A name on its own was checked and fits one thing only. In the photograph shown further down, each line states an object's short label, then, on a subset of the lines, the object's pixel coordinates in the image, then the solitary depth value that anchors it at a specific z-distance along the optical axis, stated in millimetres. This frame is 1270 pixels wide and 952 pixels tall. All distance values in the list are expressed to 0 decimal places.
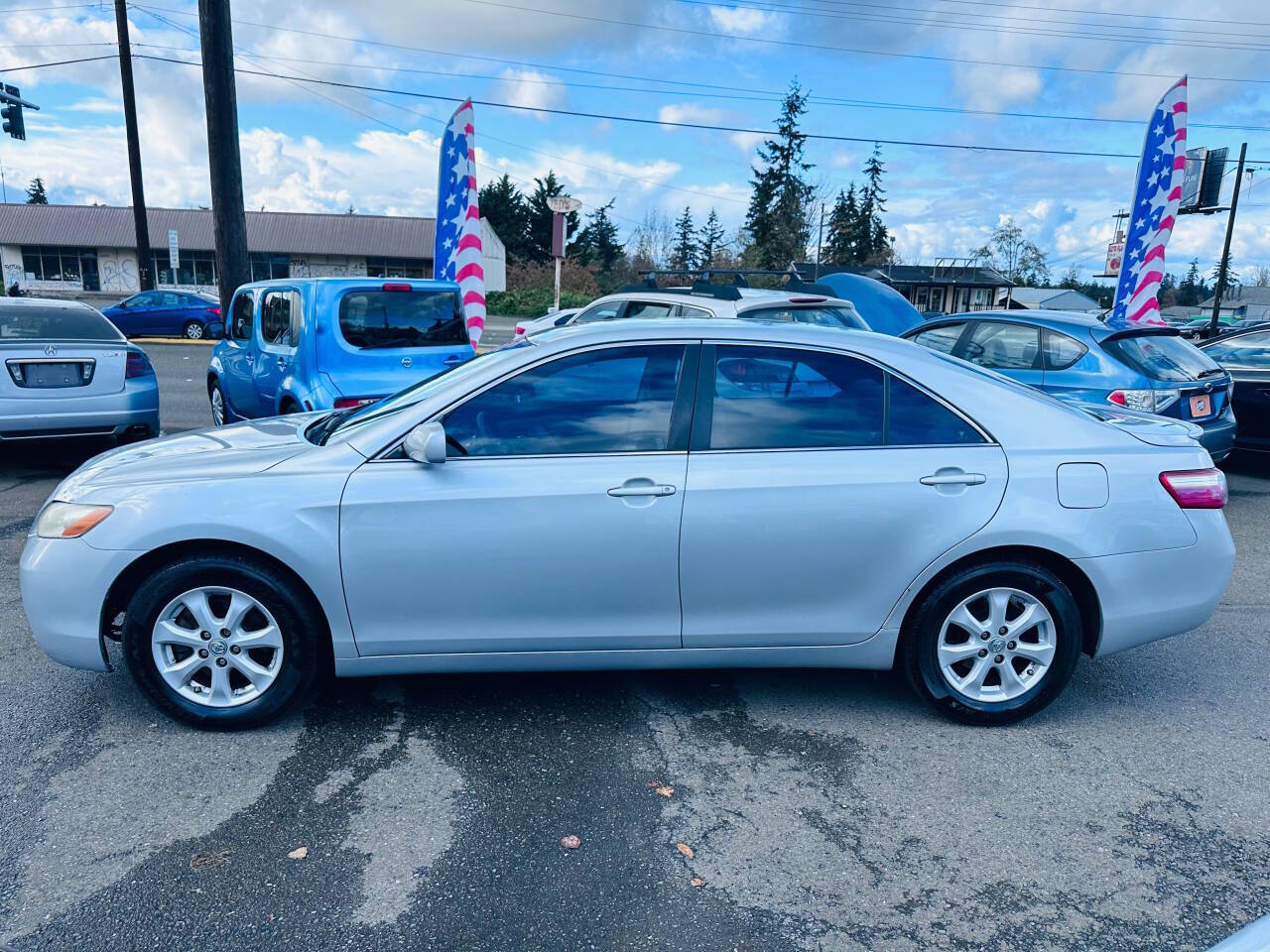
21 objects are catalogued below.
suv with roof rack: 8008
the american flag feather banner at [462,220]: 12828
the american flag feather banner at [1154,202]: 12844
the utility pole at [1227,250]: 38253
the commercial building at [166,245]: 47312
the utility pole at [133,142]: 22234
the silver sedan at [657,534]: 3471
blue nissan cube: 7242
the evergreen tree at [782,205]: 55781
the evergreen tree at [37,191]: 96575
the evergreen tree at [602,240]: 71938
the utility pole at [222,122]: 10523
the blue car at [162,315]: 25234
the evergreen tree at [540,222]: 64000
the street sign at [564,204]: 18375
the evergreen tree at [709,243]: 81575
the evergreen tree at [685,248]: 82994
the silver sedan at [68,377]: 7480
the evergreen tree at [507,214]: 63438
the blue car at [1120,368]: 7227
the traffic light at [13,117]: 21859
